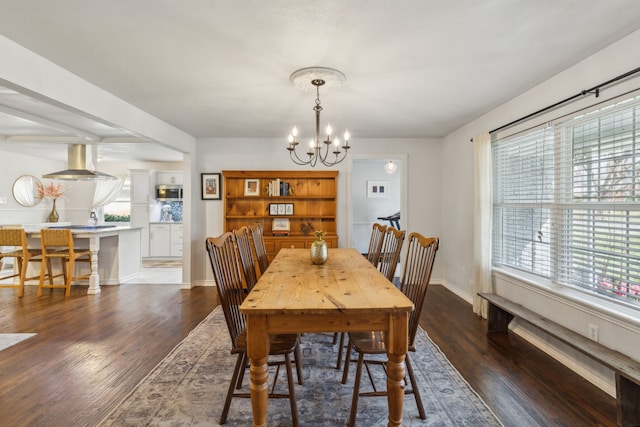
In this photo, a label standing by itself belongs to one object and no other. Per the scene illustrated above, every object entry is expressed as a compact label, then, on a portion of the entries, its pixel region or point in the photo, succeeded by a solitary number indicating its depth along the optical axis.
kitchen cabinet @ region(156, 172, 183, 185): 7.95
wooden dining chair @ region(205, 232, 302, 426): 1.84
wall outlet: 2.36
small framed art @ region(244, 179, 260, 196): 5.29
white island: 4.88
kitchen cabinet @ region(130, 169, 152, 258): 7.71
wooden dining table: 1.61
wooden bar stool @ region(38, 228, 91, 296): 4.66
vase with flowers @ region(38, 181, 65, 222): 6.98
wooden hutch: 5.20
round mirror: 6.66
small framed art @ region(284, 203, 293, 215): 5.33
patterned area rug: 1.93
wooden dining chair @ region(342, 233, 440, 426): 1.88
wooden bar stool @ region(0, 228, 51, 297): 4.62
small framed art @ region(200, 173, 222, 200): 5.33
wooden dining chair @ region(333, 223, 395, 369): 2.56
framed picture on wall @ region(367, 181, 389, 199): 8.10
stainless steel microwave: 7.90
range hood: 5.33
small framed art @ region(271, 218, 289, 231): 5.31
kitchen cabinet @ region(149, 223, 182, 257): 7.77
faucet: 6.01
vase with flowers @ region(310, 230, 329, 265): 2.77
